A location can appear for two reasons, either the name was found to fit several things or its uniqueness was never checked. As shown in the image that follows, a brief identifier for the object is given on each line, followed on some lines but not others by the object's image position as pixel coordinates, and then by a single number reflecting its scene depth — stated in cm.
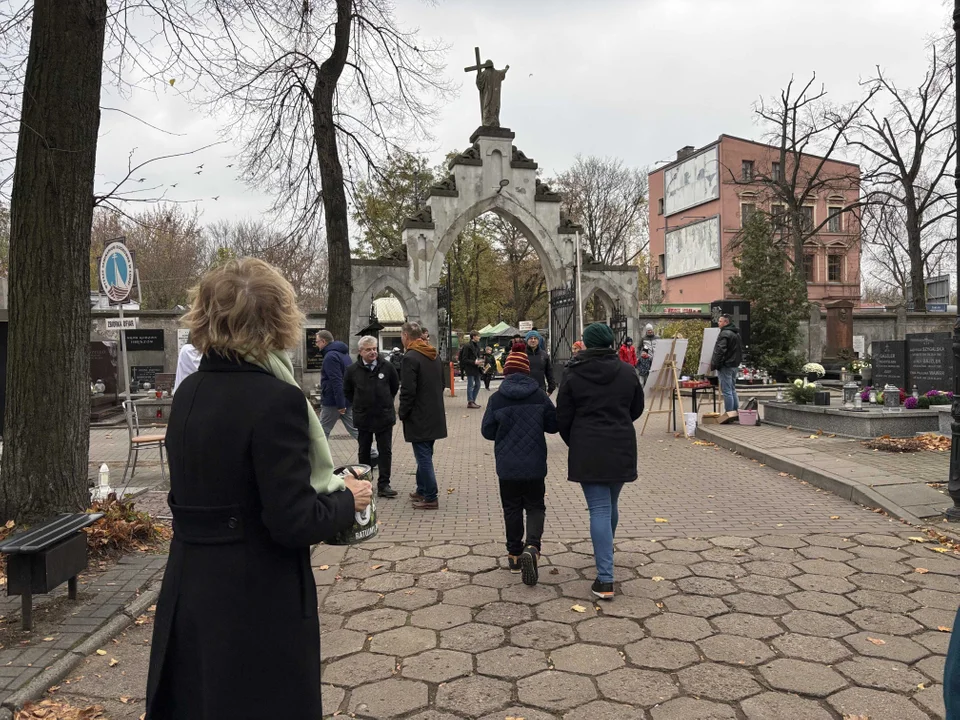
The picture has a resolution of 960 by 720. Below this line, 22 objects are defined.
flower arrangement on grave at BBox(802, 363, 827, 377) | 1588
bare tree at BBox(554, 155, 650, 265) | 4762
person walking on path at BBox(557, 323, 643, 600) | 485
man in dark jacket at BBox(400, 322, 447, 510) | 745
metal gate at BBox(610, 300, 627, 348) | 2466
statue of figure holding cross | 2433
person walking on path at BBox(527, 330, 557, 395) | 1159
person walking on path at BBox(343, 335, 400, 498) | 795
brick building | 4959
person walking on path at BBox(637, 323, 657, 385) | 2206
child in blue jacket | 516
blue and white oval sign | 958
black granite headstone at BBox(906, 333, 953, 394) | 1234
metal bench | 416
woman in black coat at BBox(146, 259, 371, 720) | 203
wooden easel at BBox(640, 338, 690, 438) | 1241
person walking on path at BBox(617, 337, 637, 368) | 2112
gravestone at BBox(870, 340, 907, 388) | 1338
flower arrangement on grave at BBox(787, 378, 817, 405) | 1223
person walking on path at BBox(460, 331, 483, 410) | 1838
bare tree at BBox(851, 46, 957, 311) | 3228
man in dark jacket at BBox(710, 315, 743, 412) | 1220
